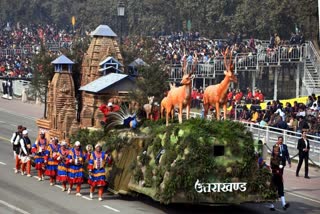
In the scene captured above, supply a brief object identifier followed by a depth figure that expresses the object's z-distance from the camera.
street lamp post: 42.03
